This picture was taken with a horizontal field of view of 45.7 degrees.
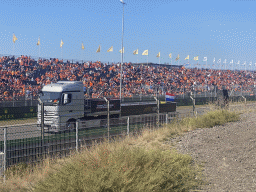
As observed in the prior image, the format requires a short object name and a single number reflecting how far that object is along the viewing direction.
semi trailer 17.11
